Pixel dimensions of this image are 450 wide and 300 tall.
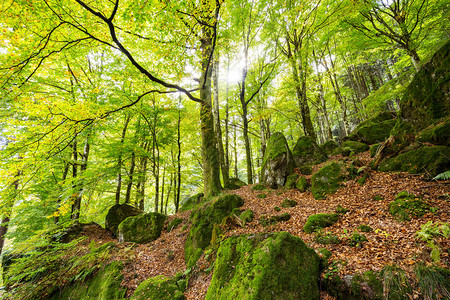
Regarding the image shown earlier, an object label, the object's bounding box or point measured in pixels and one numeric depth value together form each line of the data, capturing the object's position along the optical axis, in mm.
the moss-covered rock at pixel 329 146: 10416
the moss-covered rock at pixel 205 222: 5965
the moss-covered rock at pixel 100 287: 4824
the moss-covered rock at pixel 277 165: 8398
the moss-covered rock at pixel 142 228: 8164
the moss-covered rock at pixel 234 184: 11007
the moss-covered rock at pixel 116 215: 10047
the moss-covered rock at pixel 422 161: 4363
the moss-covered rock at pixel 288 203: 6309
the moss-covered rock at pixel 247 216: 5847
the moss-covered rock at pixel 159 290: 4051
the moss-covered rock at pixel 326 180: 6207
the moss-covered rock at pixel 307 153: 9273
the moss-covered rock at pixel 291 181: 7705
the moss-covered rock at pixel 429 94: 5082
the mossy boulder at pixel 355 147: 8352
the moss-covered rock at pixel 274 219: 5421
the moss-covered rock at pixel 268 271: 2748
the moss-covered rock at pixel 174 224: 8648
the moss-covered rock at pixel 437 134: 4664
